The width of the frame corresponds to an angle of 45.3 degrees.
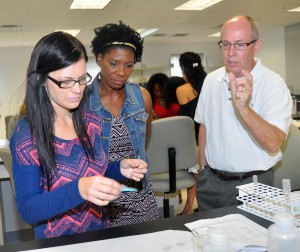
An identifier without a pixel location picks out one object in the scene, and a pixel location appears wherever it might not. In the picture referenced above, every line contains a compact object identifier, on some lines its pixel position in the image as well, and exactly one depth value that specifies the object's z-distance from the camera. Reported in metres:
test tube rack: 1.14
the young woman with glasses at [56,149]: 1.05
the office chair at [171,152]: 2.50
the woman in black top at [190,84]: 3.46
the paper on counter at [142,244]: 1.01
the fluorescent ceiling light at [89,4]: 5.99
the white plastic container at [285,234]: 0.78
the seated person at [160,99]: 4.19
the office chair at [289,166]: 1.79
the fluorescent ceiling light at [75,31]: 8.59
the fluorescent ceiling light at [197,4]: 6.44
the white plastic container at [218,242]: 0.77
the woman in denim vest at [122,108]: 1.61
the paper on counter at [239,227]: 1.03
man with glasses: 1.56
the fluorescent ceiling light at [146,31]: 9.18
